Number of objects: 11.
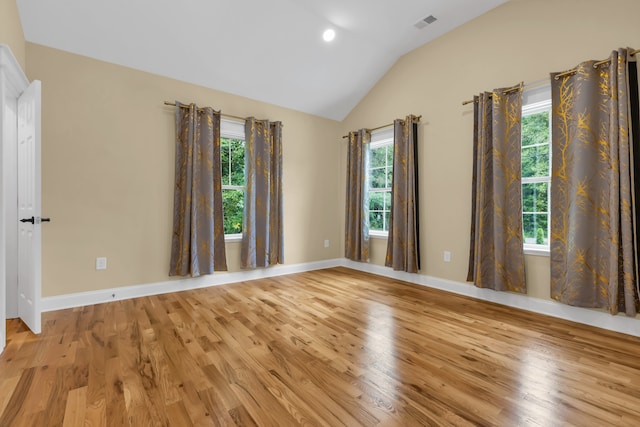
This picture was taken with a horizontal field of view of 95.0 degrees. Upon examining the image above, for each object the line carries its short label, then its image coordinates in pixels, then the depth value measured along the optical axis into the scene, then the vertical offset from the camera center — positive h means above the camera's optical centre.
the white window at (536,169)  2.91 +0.45
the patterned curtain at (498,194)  2.95 +0.20
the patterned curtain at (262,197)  3.98 +0.21
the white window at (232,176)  3.98 +0.50
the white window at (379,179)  4.47 +0.52
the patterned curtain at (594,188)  2.29 +0.21
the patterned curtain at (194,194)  3.44 +0.21
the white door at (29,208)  2.22 +0.02
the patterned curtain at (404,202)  3.84 +0.14
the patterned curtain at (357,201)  4.58 +0.18
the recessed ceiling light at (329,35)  3.57 +2.18
